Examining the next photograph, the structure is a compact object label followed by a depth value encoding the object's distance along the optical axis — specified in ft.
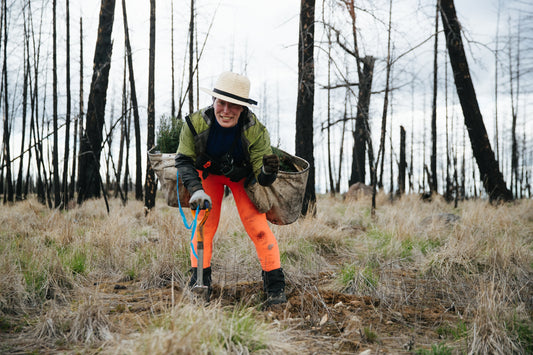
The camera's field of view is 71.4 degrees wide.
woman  9.73
